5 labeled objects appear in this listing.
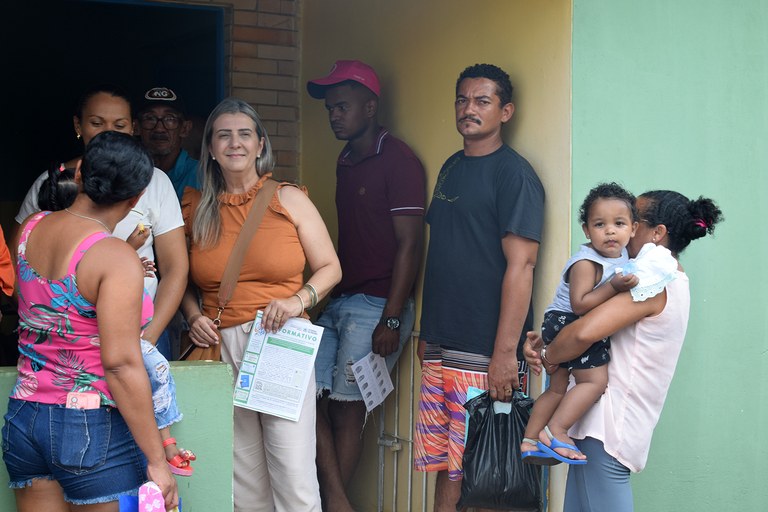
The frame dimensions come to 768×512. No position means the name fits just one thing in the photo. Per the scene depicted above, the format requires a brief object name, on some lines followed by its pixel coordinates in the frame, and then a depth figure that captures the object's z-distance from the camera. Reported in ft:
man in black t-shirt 14.64
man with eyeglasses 17.49
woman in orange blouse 14.40
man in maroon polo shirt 17.21
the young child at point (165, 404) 10.80
